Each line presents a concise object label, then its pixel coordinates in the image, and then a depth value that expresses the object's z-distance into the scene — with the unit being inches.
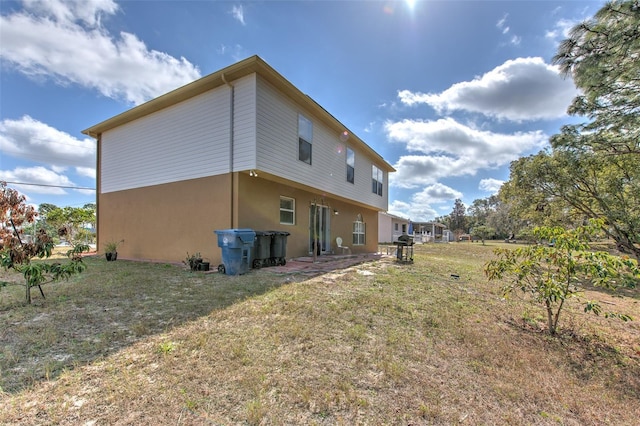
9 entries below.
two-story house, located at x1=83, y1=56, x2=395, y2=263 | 305.7
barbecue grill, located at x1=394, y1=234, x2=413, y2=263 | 408.8
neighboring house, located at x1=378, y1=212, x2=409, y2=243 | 1226.6
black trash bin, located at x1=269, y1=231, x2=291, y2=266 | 315.6
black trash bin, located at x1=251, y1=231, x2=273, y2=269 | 297.0
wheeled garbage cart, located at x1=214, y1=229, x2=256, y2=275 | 261.7
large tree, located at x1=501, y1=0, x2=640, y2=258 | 183.5
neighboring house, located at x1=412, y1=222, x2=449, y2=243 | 1663.4
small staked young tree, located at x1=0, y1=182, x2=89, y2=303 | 156.3
